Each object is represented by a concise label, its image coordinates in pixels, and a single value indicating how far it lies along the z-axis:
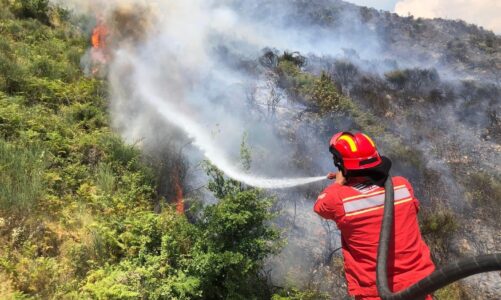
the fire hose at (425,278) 1.45
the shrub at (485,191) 7.51
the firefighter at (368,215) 2.11
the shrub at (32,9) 10.02
